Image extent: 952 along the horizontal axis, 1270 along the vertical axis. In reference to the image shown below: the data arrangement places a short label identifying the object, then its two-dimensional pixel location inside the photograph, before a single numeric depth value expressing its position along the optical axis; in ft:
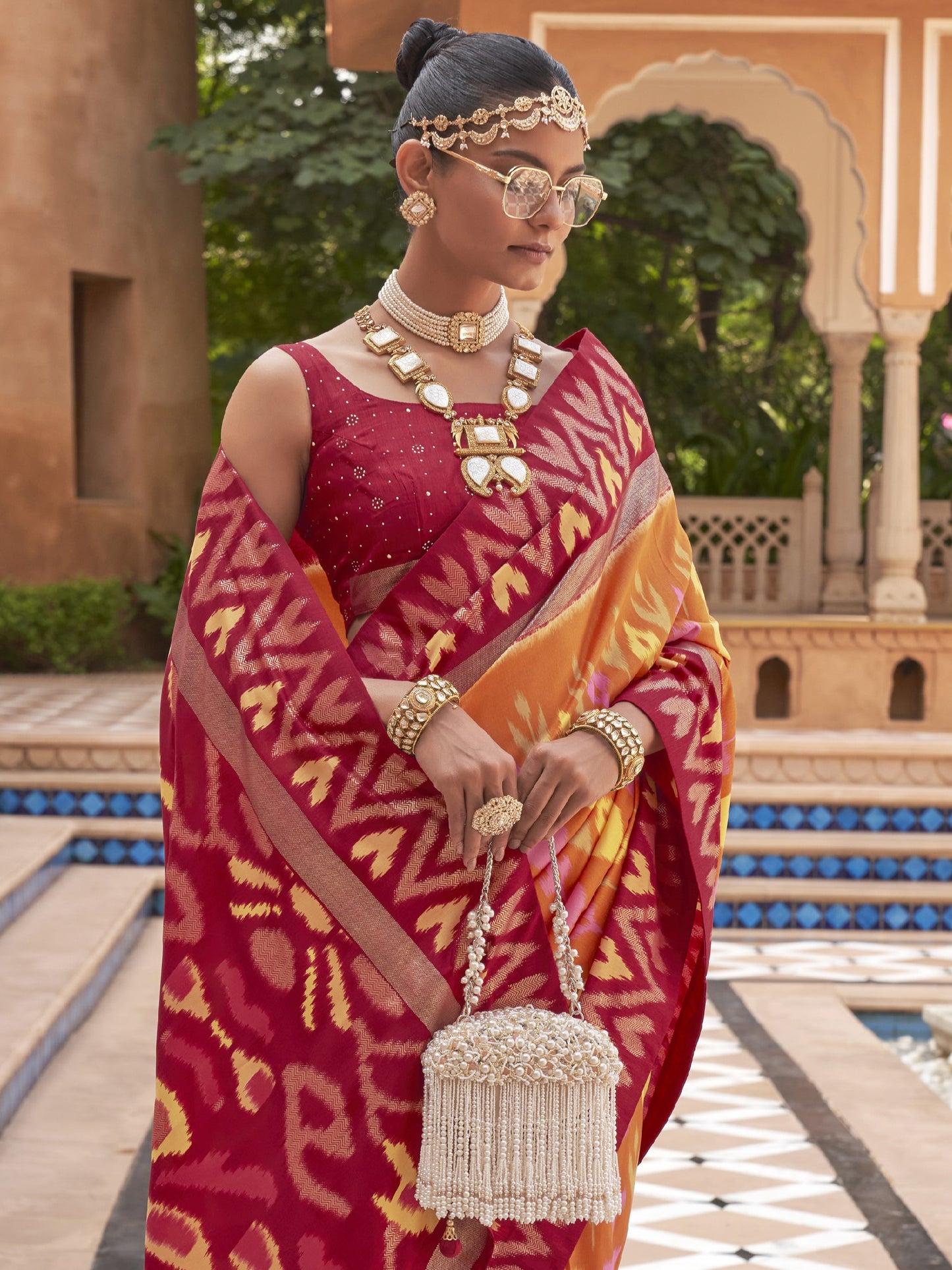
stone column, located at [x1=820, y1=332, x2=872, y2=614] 26.99
